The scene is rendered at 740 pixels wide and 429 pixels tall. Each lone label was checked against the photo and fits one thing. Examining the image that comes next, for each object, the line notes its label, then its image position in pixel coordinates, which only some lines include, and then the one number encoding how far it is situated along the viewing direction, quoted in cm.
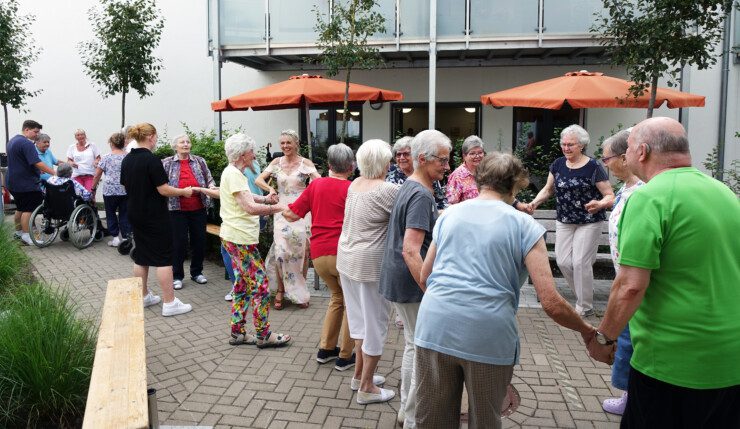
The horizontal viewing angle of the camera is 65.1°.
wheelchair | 895
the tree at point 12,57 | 1209
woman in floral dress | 597
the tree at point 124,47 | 1141
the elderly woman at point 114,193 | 856
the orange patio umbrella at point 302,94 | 895
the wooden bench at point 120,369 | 247
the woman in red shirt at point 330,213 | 427
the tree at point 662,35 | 706
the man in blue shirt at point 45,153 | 952
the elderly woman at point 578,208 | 551
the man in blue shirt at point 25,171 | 897
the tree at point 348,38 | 955
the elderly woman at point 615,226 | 322
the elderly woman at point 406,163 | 520
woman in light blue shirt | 248
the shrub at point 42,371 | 355
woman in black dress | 554
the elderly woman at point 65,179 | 890
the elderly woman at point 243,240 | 490
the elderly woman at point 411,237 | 318
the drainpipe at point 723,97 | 1123
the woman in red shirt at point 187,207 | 676
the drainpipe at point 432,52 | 1093
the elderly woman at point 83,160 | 983
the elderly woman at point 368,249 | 379
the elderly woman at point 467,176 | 547
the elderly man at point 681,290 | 223
